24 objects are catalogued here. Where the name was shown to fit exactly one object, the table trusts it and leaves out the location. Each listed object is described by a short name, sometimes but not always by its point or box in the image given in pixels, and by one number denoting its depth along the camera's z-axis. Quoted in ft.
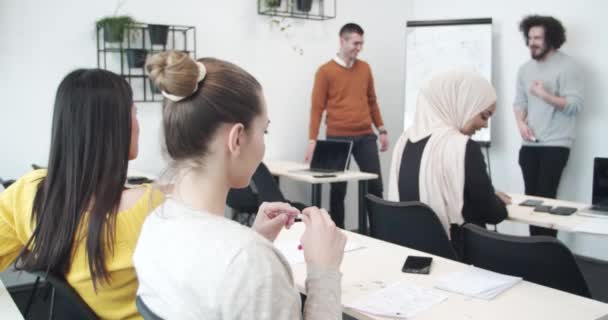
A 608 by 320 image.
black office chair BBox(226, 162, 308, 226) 12.43
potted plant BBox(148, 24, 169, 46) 13.85
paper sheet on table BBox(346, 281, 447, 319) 4.75
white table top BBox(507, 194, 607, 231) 8.02
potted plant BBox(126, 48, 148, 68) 13.71
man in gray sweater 13.78
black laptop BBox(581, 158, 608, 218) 9.22
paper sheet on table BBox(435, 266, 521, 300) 5.16
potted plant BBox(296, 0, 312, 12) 16.43
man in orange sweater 16.01
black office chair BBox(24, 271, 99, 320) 4.52
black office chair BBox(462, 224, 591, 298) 5.83
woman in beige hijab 8.00
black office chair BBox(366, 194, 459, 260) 7.60
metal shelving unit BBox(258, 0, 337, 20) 16.08
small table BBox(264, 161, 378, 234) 13.09
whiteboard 16.55
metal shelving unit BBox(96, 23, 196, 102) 13.74
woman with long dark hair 4.62
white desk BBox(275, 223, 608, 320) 4.68
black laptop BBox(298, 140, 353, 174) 14.24
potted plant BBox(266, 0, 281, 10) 15.90
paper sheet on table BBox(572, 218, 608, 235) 7.58
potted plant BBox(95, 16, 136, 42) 13.24
